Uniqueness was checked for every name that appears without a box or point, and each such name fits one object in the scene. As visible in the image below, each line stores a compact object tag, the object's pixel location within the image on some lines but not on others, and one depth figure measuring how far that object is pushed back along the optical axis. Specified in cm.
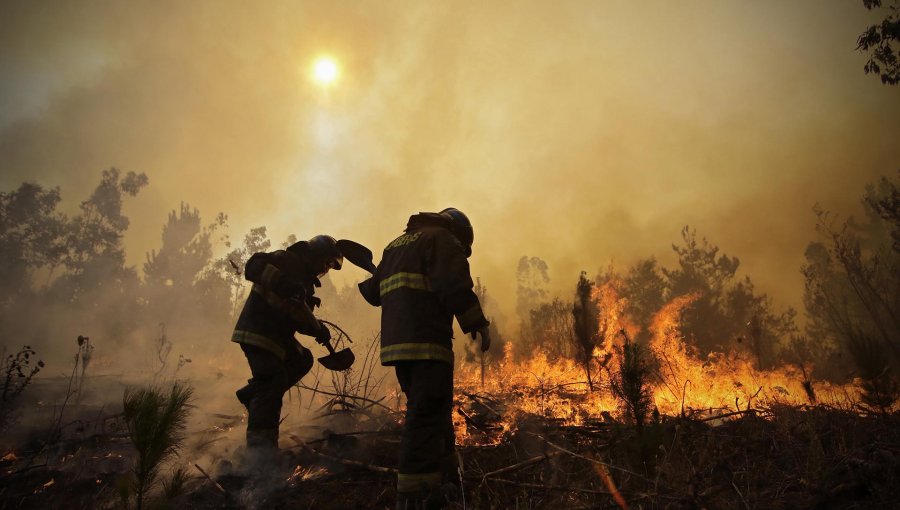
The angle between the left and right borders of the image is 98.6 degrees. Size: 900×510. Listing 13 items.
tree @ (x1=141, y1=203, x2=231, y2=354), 3406
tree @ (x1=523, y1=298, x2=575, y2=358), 2720
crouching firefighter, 410
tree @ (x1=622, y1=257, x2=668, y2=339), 3981
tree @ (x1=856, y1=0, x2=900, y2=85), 1037
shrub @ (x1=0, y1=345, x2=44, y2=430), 498
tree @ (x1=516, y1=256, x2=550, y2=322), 6244
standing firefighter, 280
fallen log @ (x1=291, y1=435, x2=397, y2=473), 341
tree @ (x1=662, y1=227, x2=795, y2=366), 3361
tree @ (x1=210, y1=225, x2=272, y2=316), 4228
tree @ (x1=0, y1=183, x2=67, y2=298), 2856
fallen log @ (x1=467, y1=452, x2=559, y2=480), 295
